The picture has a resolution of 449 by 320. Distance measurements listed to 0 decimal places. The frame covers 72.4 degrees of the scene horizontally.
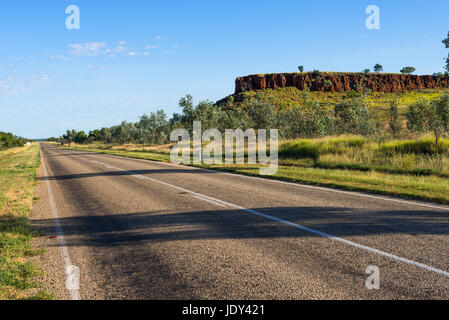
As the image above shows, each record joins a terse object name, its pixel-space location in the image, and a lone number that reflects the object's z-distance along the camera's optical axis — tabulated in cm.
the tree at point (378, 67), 15850
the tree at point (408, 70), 15375
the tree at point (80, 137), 15388
